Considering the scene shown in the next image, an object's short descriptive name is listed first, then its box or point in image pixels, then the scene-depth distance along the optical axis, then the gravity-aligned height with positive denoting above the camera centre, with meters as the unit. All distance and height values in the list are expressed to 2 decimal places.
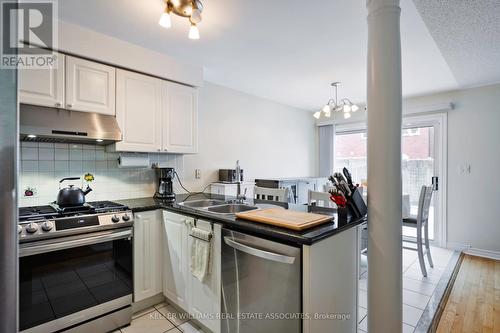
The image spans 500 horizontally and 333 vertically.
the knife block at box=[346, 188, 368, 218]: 1.62 -0.27
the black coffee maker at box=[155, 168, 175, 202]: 2.67 -0.21
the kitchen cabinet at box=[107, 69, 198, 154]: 2.27 +0.53
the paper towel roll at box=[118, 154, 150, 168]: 2.41 +0.05
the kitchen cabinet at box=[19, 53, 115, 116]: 1.81 +0.65
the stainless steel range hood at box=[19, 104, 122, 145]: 1.75 +0.31
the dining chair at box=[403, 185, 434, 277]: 2.82 -0.62
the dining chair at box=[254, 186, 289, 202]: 2.44 -0.30
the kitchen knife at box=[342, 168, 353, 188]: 1.63 -0.08
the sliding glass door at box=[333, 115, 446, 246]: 3.83 +0.07
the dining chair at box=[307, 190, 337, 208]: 2.27 -0.30
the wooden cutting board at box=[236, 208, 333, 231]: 1.37 -0.33
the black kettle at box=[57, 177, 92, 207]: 1.92 -0.25
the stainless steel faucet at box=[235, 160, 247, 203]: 2.52 -0.22
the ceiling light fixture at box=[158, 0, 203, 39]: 1.56 +1.06
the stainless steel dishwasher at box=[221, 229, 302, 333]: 1.27 -0.71
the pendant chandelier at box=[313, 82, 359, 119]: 3.32 +0.81
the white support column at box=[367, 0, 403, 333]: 1.41 +0.00
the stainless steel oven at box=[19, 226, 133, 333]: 1.57 -0.84
